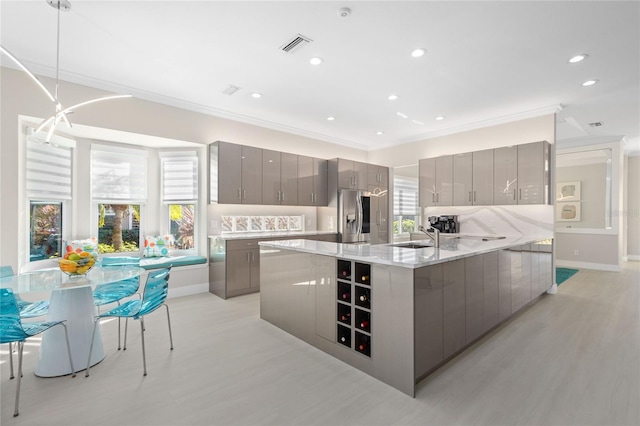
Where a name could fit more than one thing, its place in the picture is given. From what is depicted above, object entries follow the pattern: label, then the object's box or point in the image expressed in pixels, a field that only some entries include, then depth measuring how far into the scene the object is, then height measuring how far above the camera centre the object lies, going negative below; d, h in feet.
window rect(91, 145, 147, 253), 14.64 +0.88
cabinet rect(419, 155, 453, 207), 18.13 +1.96
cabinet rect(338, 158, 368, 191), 19.61 +2.52
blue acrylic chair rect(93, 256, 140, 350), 9.71 -2.61
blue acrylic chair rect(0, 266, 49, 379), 8.32 -2.70
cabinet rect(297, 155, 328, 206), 18.62 +1.97
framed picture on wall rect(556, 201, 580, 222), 24.44 +0.18
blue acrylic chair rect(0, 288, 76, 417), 6.31 -2.36
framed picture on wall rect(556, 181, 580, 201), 24.67 +1.88
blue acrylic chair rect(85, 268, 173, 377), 8.13 -2.47
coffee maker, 18.42 -0.63
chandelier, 7.90 +5.36
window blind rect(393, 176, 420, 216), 23.39 +1.37
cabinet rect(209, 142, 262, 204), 15.26 +1.99
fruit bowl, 7.67 -1.28
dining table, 7.72 -2.76
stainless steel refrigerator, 19.33 -0.25
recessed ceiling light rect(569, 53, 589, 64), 10.49 +5.38
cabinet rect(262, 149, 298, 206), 16.99 +1.99
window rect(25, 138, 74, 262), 12.22 +0.80
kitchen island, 7.08 -2.36
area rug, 18.67 -3.96
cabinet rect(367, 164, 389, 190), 21.27 +2.62
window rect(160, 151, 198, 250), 16.21 +1.80
